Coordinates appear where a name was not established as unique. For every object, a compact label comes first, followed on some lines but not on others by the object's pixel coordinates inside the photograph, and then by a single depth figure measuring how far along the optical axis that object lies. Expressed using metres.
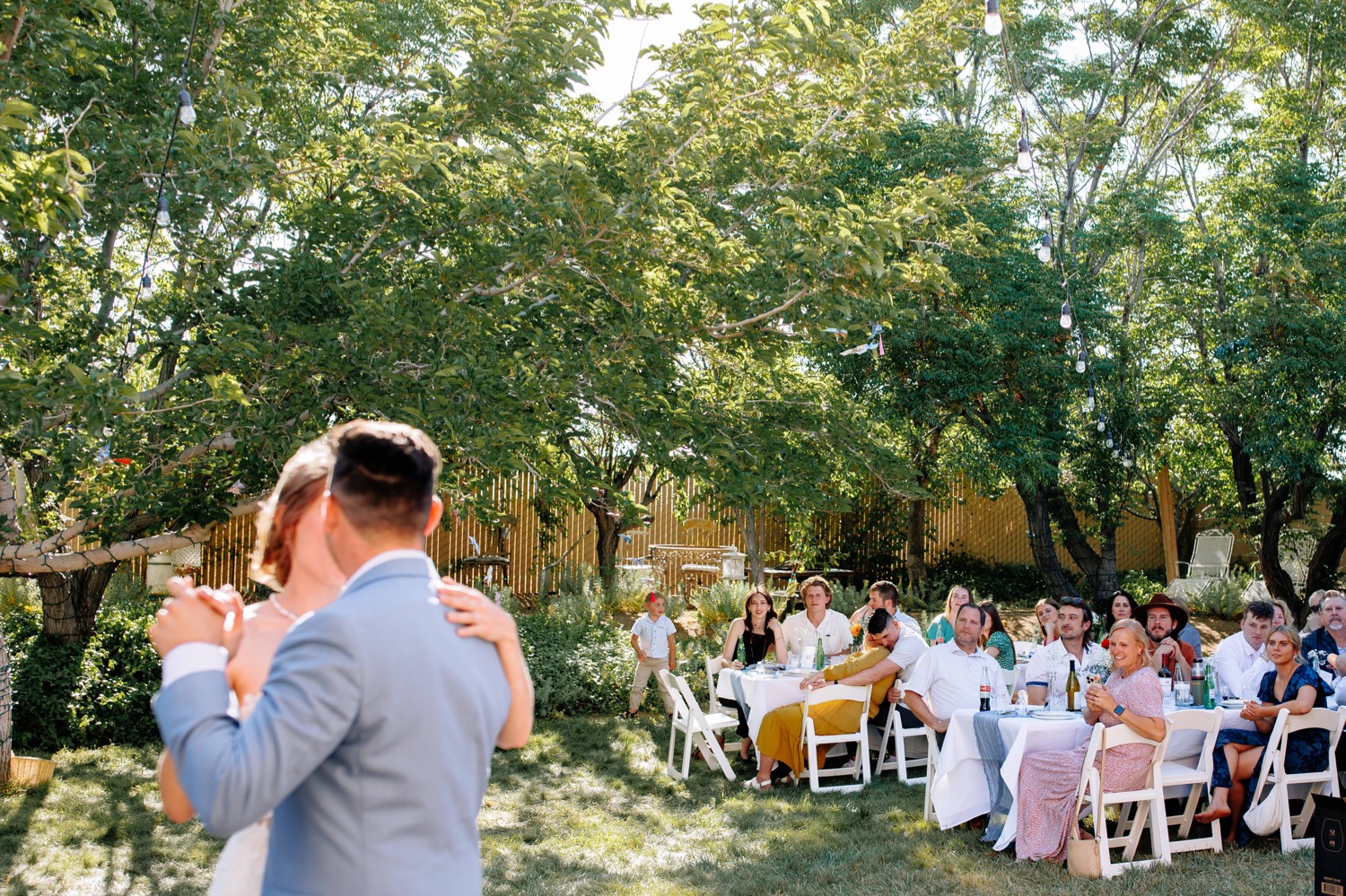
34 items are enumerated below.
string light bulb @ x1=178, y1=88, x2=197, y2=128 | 5.14
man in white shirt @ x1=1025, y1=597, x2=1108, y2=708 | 7.11
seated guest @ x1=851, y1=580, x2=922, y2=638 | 8.39
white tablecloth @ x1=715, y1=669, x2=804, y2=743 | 7.82
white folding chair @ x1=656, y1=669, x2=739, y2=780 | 7.78
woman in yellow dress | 7.59
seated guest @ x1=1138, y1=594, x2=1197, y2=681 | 7.43
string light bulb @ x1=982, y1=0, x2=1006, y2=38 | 4.57
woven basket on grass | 7.09
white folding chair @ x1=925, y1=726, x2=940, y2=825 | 6.63
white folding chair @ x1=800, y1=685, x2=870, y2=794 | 7.39
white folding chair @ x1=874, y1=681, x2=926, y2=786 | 7.64
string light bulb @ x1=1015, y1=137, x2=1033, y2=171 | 6.80
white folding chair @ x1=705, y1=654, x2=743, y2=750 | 8.91
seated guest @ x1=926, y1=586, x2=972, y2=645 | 8.05
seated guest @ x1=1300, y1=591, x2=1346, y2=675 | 7.14
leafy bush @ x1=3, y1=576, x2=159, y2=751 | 8.25
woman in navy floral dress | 6.07
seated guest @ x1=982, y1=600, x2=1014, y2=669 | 8.04
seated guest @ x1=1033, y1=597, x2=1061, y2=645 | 8.03
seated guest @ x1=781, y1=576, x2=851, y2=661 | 8.88
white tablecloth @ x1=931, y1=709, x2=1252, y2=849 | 6.00
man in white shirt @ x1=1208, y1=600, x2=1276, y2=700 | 7.22
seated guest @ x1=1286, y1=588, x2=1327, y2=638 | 7.64
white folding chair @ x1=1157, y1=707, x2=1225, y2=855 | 5.84
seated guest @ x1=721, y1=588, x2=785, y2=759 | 8.84
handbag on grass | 5.47
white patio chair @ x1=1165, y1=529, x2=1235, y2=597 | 18.70
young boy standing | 10.02
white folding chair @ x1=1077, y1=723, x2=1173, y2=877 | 5.50
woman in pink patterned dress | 5.60
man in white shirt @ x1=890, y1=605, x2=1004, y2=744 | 7.12
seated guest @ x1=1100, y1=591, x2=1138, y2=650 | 8.08
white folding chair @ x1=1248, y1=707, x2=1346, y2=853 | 5.92
